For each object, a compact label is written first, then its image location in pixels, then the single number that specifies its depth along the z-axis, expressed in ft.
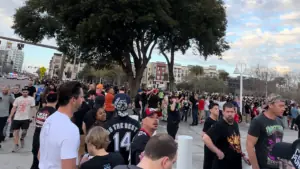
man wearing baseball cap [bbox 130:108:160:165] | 9.98
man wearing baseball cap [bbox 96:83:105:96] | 29.25
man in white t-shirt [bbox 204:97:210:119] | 51.83
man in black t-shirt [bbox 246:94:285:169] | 11.22
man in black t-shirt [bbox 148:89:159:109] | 18.86
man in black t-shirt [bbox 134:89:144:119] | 44.55
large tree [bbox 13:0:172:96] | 64.75
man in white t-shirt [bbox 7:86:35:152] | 23.35
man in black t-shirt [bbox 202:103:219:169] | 14.67
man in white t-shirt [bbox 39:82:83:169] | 7.17
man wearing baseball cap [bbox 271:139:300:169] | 4.32
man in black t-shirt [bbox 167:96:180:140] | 27.43
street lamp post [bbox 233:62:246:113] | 65.61
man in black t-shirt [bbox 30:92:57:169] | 15.46
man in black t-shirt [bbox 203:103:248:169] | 12.33
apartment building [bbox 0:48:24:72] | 367.88
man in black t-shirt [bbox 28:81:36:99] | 37.50
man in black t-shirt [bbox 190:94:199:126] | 49.52
